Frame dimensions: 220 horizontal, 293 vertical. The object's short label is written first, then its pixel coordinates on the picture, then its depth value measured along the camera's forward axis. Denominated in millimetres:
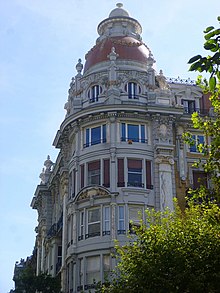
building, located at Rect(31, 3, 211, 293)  37969
